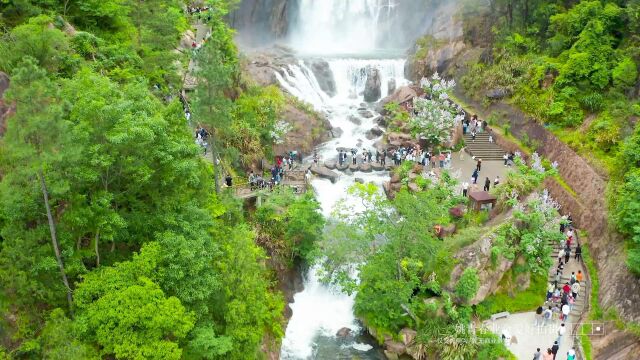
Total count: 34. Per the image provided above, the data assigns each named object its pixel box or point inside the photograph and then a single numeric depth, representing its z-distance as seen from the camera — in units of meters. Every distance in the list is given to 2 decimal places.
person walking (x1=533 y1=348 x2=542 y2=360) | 22.42
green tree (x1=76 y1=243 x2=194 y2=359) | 15.27
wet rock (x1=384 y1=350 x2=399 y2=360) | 24.59
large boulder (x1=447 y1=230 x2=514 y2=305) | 25.81
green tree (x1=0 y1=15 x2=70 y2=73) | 21.12
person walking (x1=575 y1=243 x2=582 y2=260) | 27.90
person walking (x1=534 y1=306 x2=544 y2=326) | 24.94
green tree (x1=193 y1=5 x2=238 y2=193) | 23.17
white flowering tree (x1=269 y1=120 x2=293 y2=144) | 37.77
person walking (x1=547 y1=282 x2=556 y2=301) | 25.77
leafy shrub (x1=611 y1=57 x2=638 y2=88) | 33.66
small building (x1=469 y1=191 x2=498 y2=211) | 30.55
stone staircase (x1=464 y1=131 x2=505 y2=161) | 38.91
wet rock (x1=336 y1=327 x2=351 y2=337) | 25.89
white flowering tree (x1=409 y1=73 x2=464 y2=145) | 40.19
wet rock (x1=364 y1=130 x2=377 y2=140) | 45.44
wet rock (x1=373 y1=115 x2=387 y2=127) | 46.49
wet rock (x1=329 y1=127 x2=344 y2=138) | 45.56
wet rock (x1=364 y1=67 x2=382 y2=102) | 52.12
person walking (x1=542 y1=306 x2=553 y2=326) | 24.72
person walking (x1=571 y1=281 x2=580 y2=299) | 25.55
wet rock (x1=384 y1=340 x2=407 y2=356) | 24.61
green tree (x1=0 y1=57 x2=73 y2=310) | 13.99
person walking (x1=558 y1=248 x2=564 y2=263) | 27.69
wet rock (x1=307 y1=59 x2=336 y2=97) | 52.16
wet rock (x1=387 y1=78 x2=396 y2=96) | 52.91
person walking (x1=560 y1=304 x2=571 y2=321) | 24.31
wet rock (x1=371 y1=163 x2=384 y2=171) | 40.00
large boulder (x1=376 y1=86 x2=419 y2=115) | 48.24
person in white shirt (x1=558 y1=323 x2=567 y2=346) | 23.28
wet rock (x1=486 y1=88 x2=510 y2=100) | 43.06
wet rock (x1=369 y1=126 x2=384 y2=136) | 45.41
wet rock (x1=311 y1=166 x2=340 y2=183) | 37.77
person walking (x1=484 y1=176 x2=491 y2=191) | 33.00
